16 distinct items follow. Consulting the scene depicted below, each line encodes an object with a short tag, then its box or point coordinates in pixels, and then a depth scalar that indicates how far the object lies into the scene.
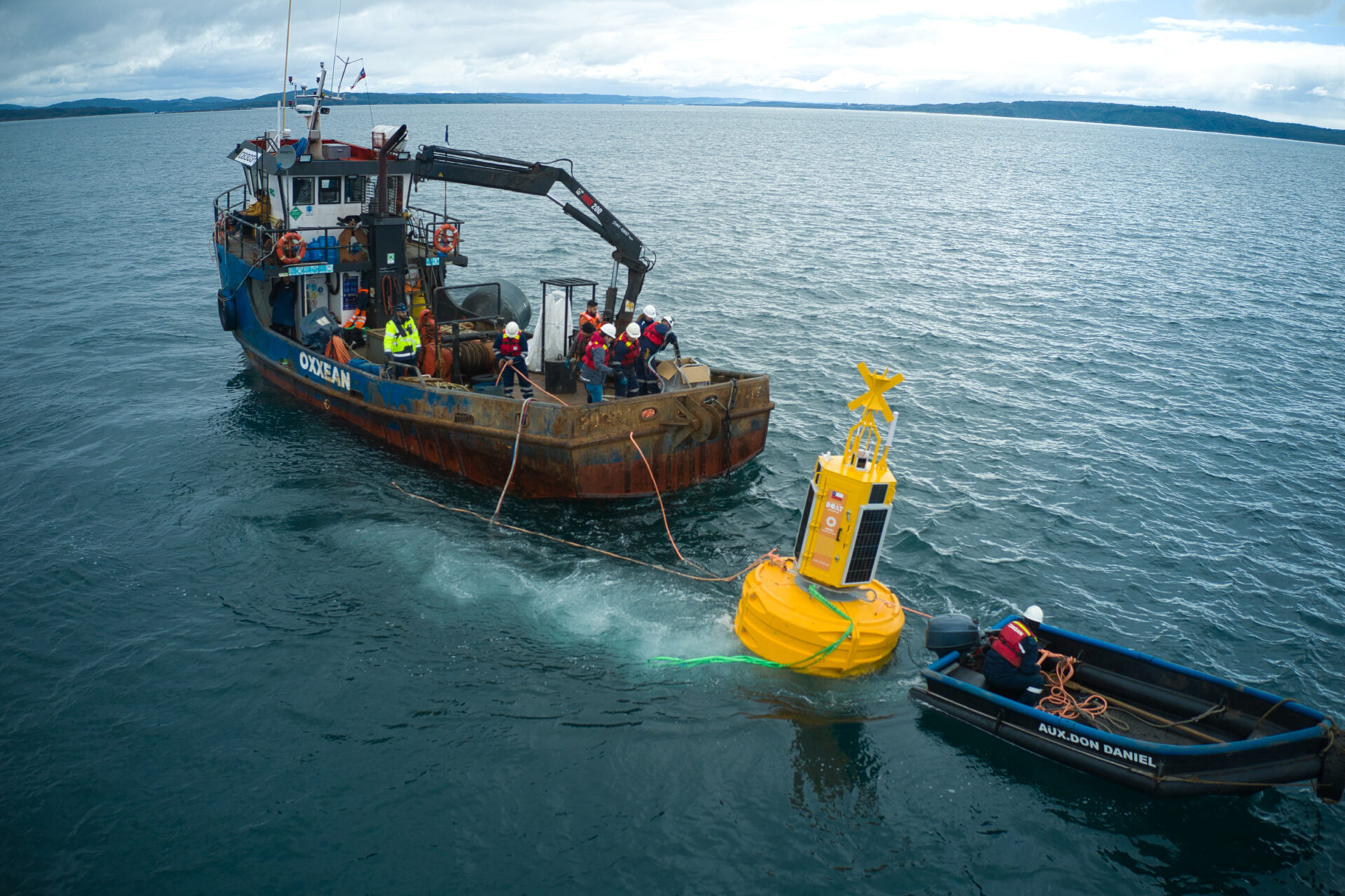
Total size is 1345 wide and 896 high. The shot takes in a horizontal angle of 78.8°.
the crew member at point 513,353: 13.68
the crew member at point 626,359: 13.02
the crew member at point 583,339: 14.08
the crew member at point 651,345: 12.98
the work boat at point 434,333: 12.40
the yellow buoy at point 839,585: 8.51
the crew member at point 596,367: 12.70
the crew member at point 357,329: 15.38
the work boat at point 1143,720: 7.23
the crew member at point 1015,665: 8.37
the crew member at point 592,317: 14.19
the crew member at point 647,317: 13.24
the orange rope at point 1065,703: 8.52
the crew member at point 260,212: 16.70
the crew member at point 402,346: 13.84
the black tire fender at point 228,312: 17.64
